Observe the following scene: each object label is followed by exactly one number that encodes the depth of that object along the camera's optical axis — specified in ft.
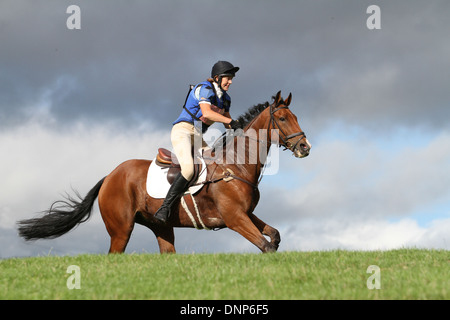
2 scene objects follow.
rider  65.31
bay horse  63.51
